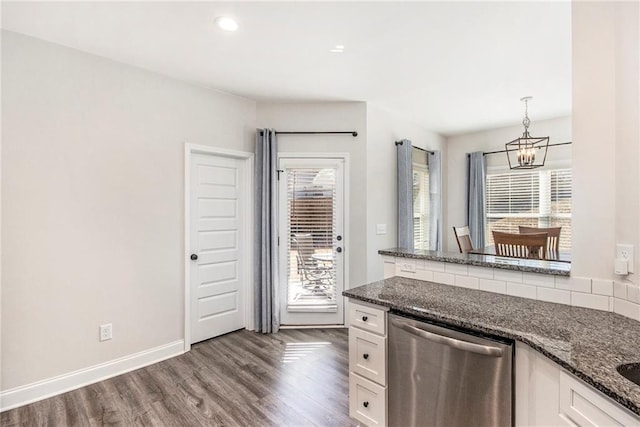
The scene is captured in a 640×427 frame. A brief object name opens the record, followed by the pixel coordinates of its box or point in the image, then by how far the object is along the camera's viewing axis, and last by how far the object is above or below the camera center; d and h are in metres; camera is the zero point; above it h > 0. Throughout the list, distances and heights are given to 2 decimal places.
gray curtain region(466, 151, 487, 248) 5.31 +0.27
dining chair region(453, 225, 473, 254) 3.78 -0.32
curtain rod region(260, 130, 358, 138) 3.77 +0.97
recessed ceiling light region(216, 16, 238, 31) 2.14 +1.32
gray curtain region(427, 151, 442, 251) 5.03 +0.22
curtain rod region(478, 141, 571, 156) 4.69 +1.03
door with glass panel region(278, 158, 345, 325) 3.80 -0.34
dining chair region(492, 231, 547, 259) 2.84 -0.29
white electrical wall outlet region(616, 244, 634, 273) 1.43 -0.18
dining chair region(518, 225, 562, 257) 3.72 -0.31
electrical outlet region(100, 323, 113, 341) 2.67 -1.01
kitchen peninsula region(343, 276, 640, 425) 1.00 -0.50
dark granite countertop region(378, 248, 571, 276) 1.72 -0.29
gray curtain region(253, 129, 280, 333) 3.63 -0.28
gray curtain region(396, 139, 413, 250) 4.22 +0.24
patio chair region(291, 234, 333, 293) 3.80 -0.64
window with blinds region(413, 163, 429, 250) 4.99 +0.14
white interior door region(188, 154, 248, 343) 3.34 -0.35
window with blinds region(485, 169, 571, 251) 4.70 +0.21
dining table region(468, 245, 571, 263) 3.11 -0.43
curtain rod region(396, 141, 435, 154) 4.84 +1.01
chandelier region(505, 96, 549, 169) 3.35 +0.66
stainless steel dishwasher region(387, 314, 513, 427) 1.35 -0.77
